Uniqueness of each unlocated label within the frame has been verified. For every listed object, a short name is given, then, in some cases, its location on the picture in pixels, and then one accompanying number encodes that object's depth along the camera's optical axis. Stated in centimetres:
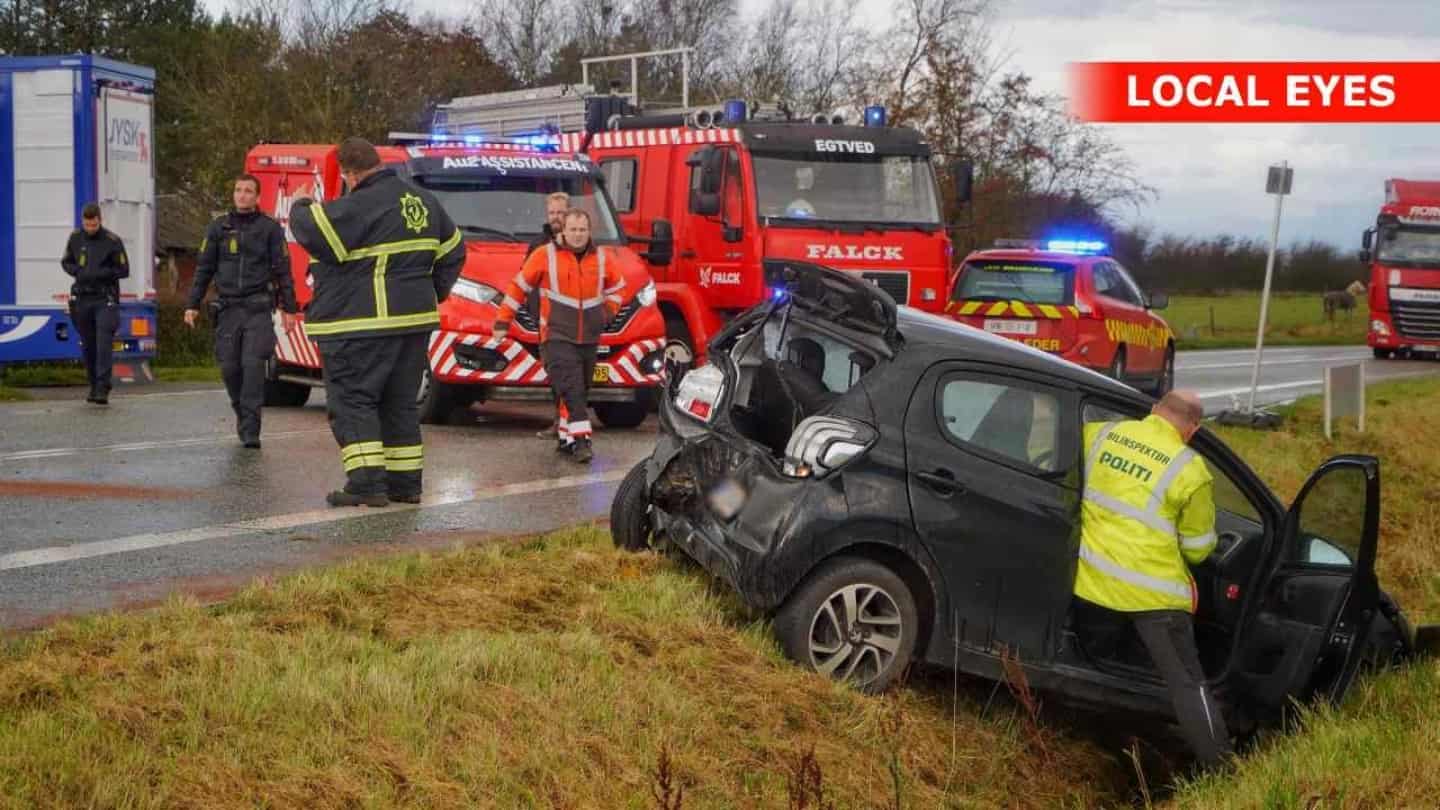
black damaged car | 679
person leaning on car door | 678
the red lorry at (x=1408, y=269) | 3447
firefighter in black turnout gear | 948
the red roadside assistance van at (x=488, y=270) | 1380
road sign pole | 1817
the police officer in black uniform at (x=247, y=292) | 1228
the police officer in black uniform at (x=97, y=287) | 1578
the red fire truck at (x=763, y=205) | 1622
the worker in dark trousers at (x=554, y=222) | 1248
